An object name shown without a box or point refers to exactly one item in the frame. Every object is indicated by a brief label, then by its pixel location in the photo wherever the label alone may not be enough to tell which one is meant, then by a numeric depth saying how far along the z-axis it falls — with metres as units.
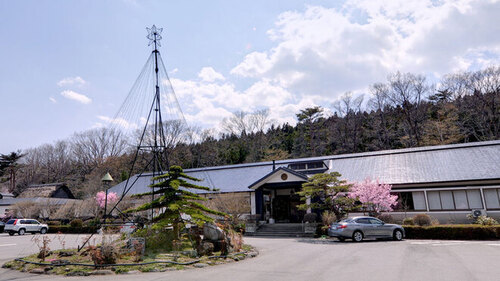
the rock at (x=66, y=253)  11.27
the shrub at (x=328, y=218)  20.31
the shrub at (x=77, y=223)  28.92
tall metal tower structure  14.45
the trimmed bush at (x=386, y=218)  21.64
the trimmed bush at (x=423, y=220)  19.28
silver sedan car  16.44
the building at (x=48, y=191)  41.94
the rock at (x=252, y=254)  11.93
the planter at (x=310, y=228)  21.17
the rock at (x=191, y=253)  11.09
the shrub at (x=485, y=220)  18.78
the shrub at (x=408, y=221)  19.84
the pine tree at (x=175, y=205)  12.43
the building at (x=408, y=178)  21.44
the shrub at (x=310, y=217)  22.34
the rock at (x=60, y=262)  9.70
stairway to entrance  21.58
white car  27.79
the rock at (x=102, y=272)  8.82
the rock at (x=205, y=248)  11.49
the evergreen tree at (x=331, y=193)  19.84
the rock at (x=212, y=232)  12.25
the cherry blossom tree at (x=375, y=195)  20.69
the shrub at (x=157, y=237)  12.24
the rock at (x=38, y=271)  9.15
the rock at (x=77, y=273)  8.76
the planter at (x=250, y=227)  23.34
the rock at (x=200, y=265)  9.76
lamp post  18.42
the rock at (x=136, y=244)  10.90
